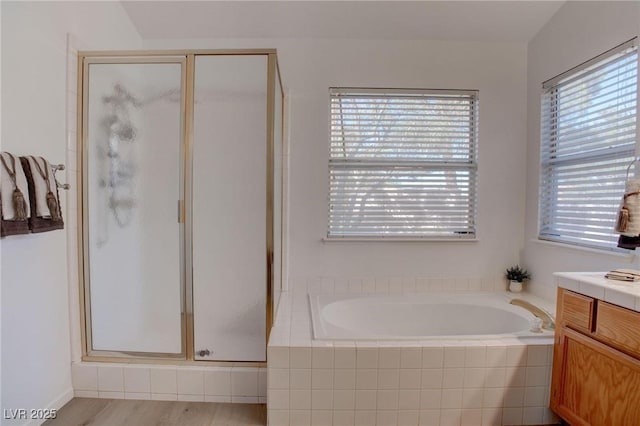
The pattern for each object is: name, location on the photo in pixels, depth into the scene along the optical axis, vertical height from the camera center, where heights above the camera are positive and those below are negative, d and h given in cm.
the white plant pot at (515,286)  260 -65
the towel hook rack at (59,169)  169 +15
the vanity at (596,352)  129 -64
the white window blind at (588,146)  188 +38
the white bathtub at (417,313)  234 -81
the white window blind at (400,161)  260 +34
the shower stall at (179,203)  200 -1
